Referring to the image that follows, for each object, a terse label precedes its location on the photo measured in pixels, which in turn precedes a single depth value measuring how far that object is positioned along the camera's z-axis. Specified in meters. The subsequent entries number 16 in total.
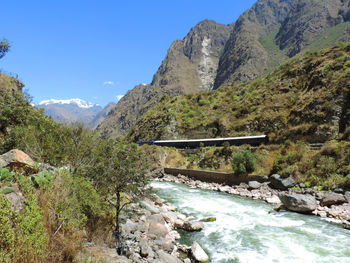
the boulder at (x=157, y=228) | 10.24
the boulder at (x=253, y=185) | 21.03
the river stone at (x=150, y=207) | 13.66
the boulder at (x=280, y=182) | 19.20
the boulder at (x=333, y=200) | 14.12
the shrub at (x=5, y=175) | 6.13
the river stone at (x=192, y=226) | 11.56
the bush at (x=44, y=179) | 6.75
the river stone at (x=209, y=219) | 13.16
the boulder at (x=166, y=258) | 7.88
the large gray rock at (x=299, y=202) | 13.69
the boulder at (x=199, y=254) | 8.52
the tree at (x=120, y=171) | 8.38
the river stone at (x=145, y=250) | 8.14
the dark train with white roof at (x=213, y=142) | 31.33
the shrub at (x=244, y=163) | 23.66
